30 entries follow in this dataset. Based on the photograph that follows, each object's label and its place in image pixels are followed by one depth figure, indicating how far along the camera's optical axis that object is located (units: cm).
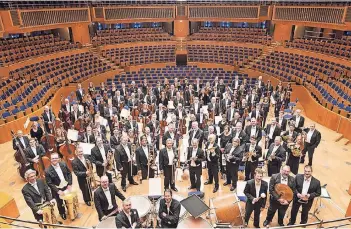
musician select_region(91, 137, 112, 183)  610
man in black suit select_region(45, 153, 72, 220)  513
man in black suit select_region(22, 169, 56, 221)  462
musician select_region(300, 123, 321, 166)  688
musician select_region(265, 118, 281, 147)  725
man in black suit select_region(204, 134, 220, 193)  620
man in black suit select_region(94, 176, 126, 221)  464
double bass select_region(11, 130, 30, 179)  633
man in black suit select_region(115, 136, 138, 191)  626
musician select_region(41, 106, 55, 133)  848
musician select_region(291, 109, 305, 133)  759
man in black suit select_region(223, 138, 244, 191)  607
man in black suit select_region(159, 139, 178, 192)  606
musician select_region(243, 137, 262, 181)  617
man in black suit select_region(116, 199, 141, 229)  405
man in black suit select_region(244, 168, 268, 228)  477
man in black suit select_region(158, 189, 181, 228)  438
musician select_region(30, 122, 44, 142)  737
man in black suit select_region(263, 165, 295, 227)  476
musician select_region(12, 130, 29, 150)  660
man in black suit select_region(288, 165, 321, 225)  480
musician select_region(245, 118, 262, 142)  718
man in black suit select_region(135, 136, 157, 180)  634
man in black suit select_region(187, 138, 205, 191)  604
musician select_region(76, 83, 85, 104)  1120
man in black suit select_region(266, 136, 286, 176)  597
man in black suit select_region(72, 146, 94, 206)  557
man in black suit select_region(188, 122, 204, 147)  729
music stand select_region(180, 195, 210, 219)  404
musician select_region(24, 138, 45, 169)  629
